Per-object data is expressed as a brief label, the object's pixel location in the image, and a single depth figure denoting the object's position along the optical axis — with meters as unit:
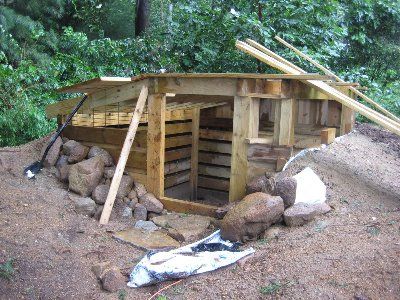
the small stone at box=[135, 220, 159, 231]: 5.73
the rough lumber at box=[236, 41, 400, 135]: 5.00
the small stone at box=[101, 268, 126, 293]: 4.18
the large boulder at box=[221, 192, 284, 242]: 4.70
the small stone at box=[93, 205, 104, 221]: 5.80
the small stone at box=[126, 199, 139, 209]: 6.22
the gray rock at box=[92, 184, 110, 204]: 5.99
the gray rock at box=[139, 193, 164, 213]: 6.21
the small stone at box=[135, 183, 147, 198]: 6.39
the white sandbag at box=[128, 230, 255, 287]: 4.19
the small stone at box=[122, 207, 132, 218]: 6.00
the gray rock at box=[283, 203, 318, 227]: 4.76
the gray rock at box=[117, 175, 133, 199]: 6.27
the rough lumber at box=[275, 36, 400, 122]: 6.57
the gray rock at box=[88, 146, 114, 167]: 6.47
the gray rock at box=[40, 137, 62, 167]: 6.38
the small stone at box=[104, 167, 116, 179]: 6.32
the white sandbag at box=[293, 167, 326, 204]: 5.04
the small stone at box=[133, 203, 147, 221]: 6.08
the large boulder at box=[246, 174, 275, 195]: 5.23
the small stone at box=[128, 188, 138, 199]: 6.35
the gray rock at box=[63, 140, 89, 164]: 6.45
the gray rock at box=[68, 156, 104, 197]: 5.99
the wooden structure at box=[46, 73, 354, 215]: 5.58
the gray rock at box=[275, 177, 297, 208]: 4.93
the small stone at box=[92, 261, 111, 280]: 4.36
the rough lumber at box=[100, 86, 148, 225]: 5.68
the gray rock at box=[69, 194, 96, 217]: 5.75
